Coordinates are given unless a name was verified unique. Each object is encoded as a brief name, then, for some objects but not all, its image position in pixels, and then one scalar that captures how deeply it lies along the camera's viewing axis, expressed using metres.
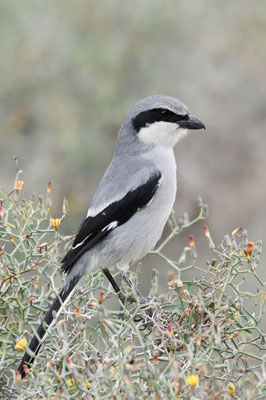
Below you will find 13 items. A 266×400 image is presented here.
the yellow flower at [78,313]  4.03
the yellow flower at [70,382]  4.03
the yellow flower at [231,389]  4.03
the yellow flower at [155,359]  4.02
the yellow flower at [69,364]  3.95
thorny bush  4.01
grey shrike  4.20
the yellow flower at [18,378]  3.96
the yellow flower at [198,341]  4.02
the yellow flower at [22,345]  4.03
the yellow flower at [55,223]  4.08
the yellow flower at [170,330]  4.03
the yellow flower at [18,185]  4.09
